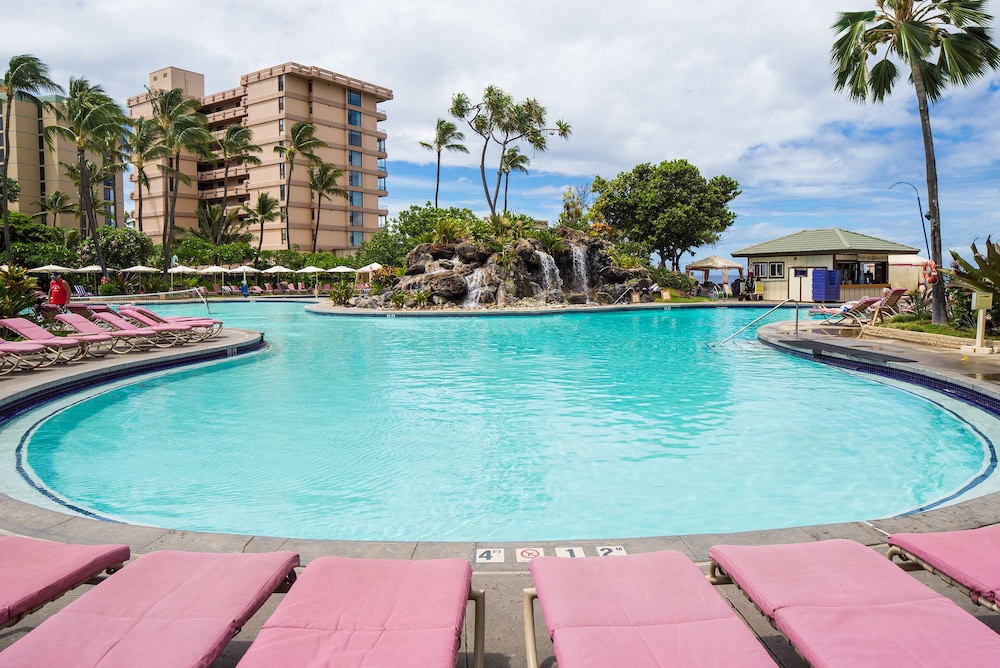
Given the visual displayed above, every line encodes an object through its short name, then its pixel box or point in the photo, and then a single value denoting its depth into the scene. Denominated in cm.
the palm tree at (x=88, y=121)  3656
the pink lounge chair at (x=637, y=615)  194
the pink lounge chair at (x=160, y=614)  195
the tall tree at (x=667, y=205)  4300
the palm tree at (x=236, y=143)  5041
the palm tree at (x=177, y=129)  4306
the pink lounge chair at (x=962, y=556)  235
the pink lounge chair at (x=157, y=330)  1260
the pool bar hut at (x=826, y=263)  3228
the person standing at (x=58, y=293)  1394
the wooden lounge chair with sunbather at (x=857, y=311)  1559
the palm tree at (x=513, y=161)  4538
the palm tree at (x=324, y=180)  5434
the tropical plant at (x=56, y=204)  5872
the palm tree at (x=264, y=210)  5578
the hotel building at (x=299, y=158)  5878
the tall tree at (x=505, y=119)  4259
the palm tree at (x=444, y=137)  4916
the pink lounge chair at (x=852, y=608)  192
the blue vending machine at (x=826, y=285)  3159
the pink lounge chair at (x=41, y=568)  226
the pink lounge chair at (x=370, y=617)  194
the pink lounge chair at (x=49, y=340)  1015
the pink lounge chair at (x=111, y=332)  1198
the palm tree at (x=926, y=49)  1414
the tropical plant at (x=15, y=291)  1250
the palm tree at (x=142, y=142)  4272
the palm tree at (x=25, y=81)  3284
